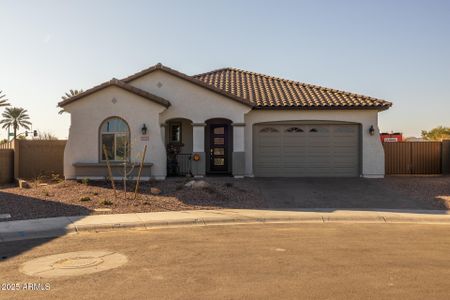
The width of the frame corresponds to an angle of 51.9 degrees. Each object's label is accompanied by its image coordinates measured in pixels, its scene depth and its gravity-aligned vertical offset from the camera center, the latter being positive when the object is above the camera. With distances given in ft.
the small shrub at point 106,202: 48.84 -5.67
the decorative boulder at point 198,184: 56.03 -4.41
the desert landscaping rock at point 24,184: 65.18 -5.08
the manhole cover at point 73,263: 24.12 -6.43
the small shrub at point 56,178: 68.56 -4.44
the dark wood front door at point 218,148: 74.90 +0.06
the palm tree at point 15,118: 221.05 +15.19
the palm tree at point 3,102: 113.75 +11.72
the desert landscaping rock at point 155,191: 54.44 -5.02
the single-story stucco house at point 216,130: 64.85 +2.79
